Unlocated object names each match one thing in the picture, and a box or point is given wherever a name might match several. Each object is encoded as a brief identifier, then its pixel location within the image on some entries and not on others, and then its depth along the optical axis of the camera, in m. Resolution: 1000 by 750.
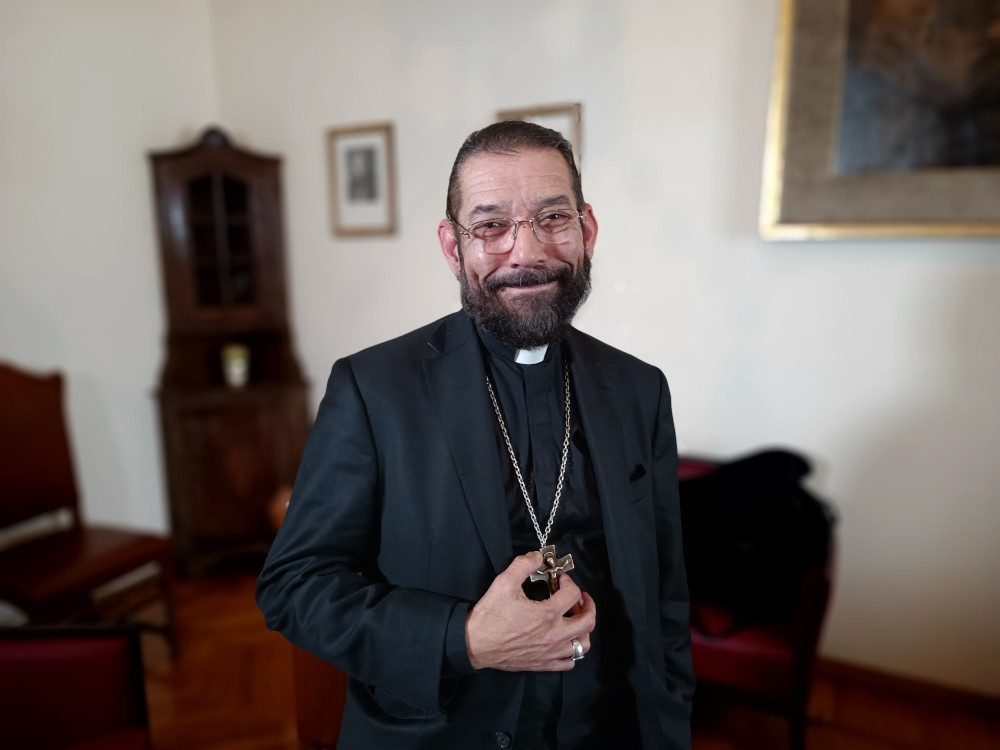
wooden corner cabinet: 3.12
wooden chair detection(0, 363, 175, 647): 2.31
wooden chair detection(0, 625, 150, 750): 1.42
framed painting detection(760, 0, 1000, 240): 2.09
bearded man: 0.83
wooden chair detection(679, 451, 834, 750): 2.00
